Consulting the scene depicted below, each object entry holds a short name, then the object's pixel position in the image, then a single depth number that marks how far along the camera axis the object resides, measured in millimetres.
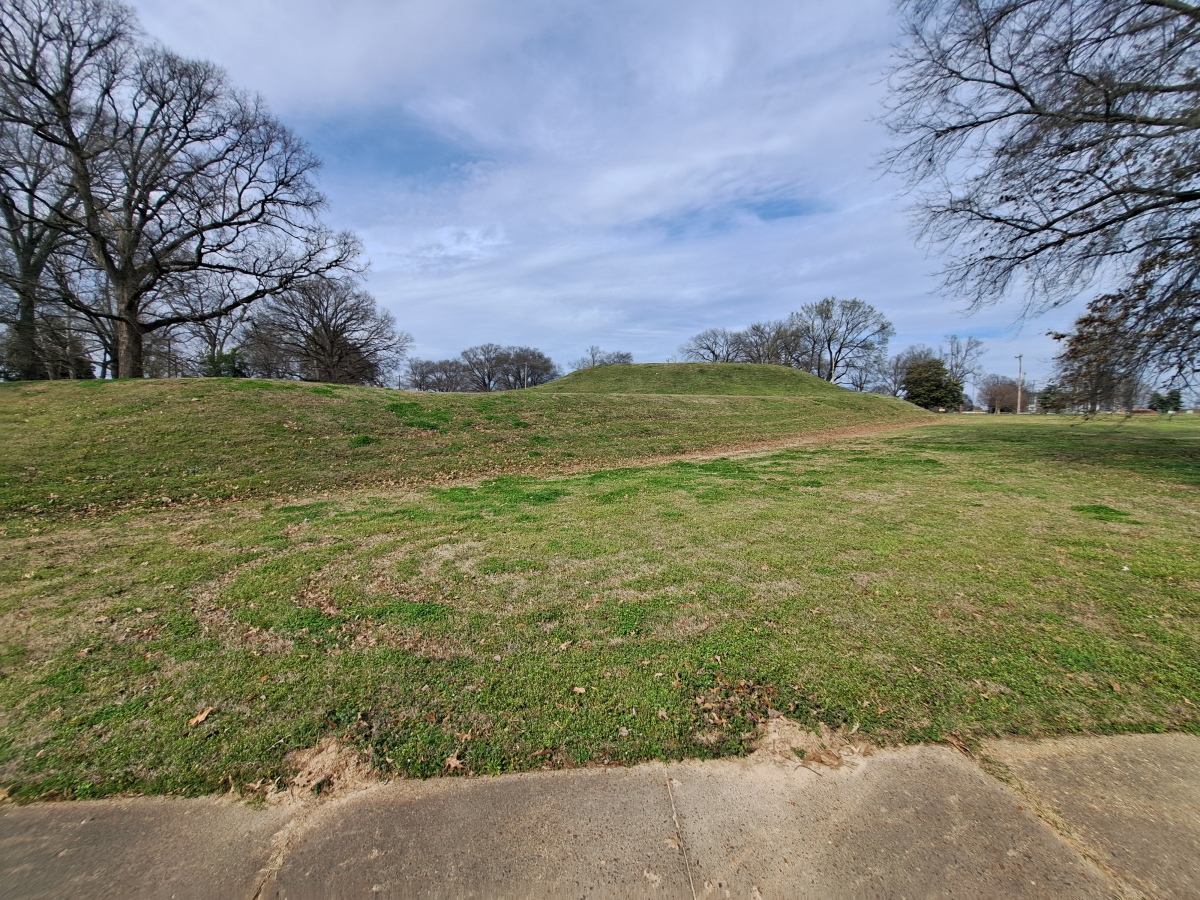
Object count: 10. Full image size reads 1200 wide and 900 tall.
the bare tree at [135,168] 17734
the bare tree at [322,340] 44406
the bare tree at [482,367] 93688
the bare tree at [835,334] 65062
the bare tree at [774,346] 70425
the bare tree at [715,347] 83375
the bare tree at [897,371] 78438
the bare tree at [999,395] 75500
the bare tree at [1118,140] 8844
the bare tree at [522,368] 95250
